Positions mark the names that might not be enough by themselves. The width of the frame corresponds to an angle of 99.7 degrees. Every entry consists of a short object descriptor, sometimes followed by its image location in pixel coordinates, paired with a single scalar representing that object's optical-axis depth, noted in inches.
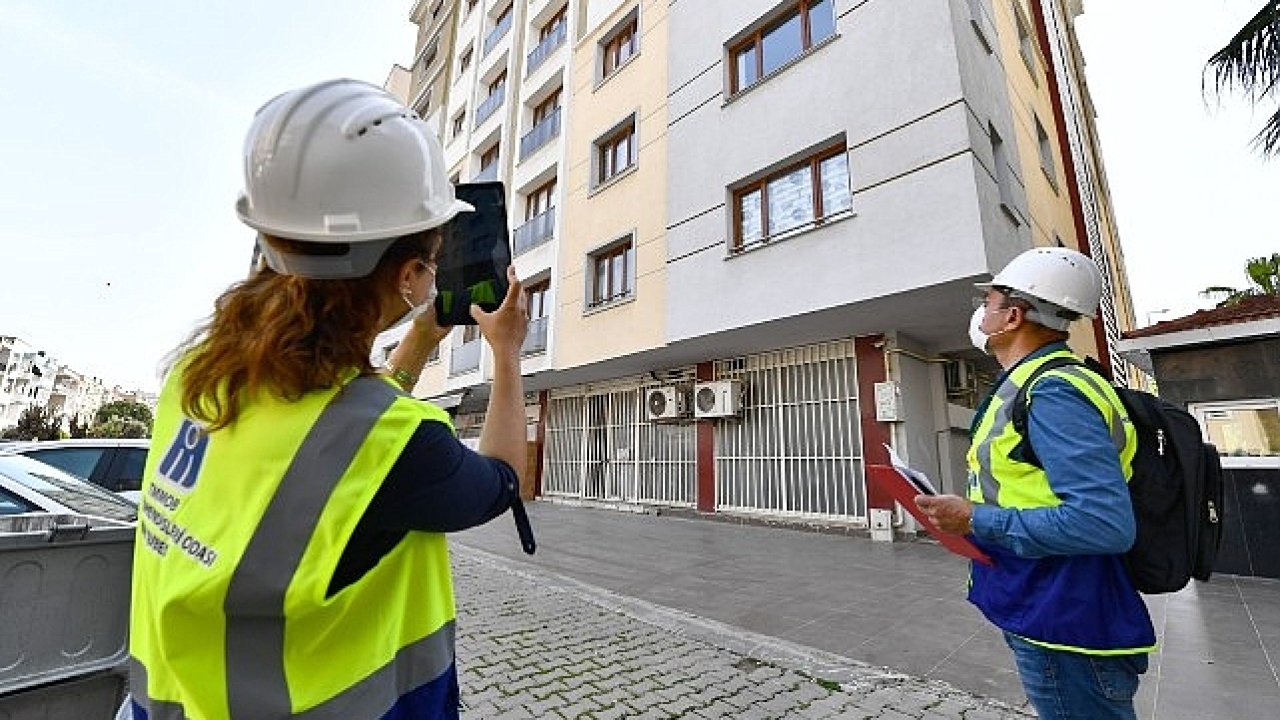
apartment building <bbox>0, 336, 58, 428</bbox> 2546.8
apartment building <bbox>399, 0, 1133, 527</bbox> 257.3
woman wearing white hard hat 30.3
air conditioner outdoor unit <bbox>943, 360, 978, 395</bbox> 351.6
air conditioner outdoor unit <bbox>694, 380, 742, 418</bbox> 364.8
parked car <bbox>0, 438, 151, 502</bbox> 238.4
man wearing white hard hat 55.4
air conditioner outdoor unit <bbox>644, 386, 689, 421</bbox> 402.6
